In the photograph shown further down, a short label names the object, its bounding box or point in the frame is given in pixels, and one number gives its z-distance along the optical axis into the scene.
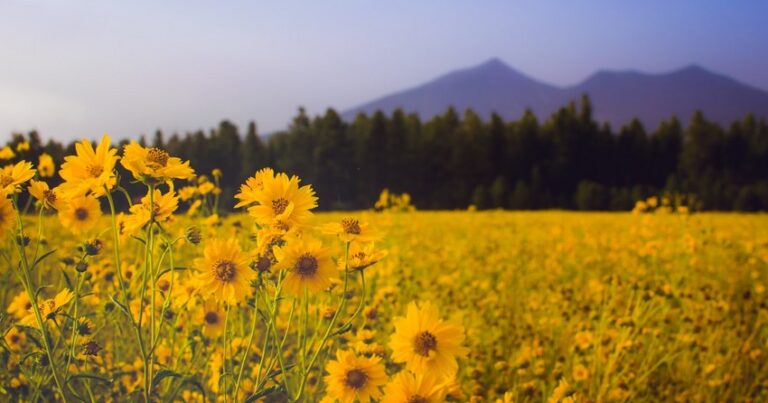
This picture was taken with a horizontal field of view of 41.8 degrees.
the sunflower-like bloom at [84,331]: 0.84
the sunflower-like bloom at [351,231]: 0.68
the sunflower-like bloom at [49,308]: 0.74
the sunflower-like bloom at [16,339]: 0.97
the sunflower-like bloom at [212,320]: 0.92
